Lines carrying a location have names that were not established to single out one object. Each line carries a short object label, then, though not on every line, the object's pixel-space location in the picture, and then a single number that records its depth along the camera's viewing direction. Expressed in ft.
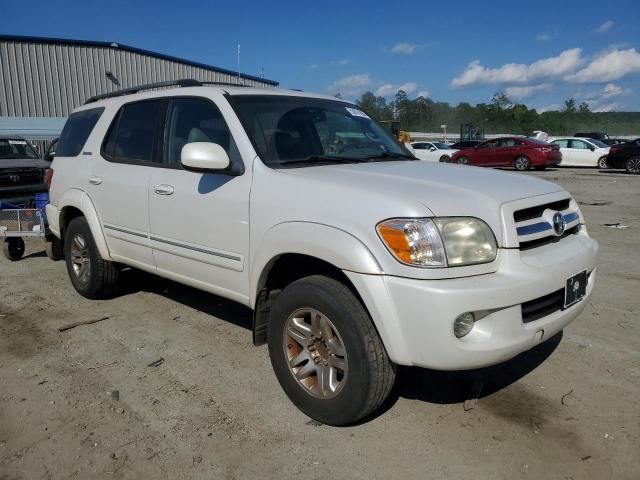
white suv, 8.25
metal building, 64.23
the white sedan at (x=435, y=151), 89.15
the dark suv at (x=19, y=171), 27.73
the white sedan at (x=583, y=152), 79.49
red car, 72.95
